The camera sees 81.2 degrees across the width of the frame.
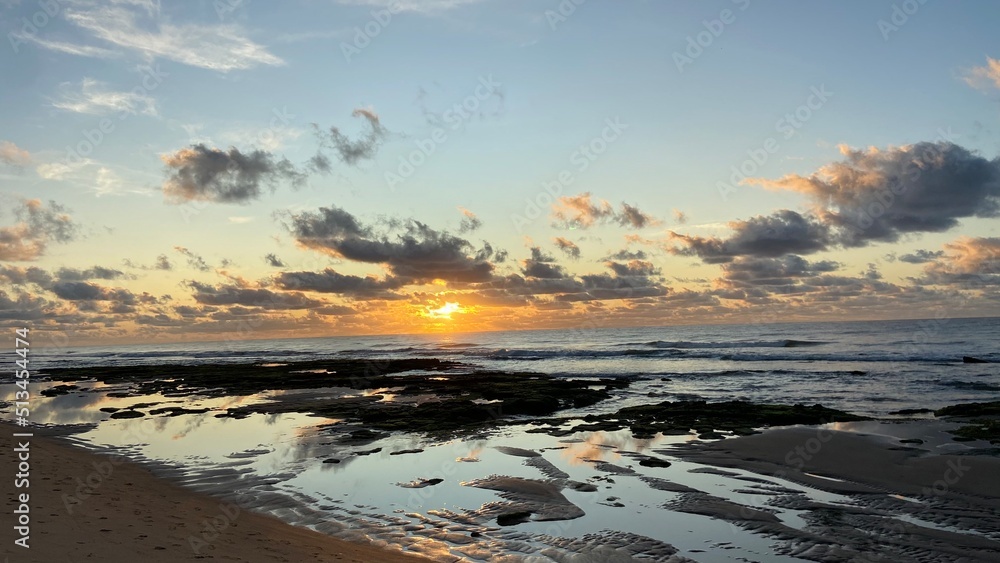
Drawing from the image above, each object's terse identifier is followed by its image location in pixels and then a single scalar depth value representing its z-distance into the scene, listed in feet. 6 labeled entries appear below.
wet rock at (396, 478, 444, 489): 56.59
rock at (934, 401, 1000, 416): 93.56
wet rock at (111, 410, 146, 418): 110.13
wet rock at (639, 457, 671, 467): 64.69
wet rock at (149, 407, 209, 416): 113.50
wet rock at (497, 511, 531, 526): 45.52
